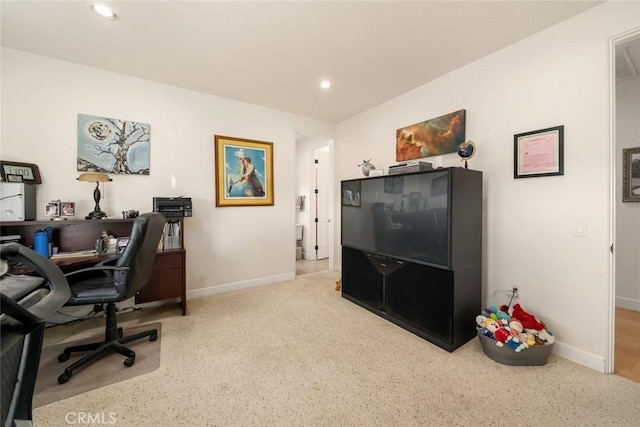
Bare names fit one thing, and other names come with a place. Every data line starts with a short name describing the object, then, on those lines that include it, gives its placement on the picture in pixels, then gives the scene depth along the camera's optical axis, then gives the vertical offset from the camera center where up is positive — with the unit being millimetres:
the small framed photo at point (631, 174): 2852 +412
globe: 2387 +573
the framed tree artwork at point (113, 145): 2660 +729
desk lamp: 2393 +289
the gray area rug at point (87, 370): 1659 -1127
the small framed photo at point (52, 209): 2424 +41
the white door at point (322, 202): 5523 +227
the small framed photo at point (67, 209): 2488 +42
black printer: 2775 +77
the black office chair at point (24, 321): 560 -234
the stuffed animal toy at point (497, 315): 2055 -840
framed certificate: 2025 +484
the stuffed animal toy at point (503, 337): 1884 -925
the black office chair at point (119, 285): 1865 -557
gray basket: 1894 -1049
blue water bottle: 2266 -253
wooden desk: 2395 -311
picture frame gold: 3445 +572
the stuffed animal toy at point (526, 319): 1989 -837
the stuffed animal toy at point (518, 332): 1896 -897
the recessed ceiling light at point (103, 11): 1864 +1482
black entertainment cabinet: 2131 -356
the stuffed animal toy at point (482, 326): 2021 -915
